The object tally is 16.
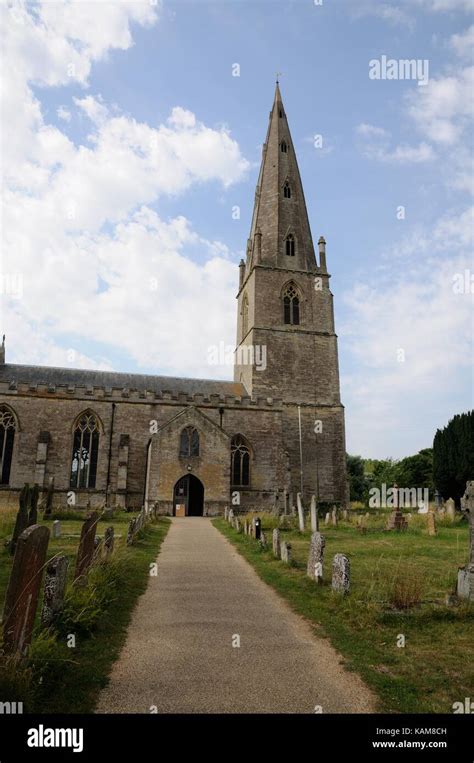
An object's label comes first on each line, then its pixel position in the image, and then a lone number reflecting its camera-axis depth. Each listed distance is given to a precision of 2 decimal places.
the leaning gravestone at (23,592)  3.95
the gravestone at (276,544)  11.00
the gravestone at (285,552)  9.94
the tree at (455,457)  28.34
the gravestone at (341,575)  7.15
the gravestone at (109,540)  8.80
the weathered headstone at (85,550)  6.67
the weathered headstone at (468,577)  7.00
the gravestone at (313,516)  14.41
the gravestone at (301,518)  16.03
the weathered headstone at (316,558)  8.23
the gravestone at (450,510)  19.57
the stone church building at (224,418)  25.17
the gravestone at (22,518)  10.59
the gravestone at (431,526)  15.95
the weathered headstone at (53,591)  5.16
